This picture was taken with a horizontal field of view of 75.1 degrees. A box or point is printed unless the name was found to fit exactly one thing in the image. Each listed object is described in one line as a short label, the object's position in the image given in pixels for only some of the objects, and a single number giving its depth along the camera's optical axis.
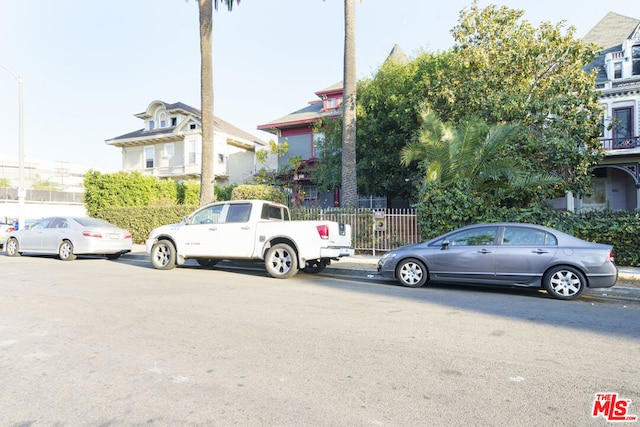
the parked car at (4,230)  17.33
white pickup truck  9.49
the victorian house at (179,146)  30.55
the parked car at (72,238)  13.10
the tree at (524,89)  14.10
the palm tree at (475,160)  12.72
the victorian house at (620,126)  20.88
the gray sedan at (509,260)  7.50
